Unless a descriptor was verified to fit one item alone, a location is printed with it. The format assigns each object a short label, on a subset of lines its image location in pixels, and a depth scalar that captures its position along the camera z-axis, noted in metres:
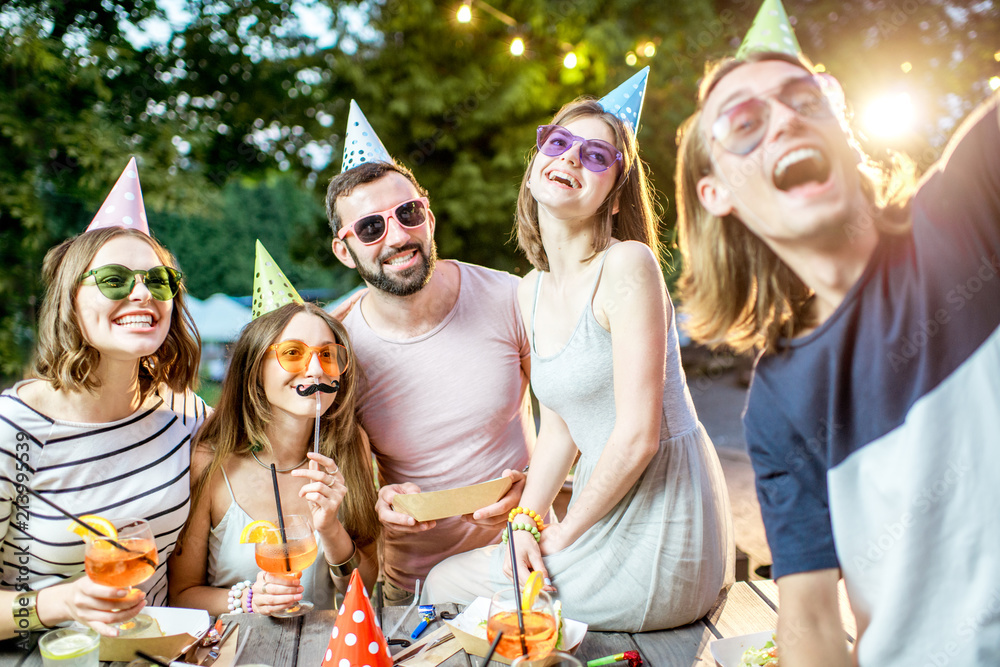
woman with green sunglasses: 2.06
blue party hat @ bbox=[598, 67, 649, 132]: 2.19
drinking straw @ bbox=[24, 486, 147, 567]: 1.66
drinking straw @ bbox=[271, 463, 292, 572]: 2.00
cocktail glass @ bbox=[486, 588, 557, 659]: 1.56
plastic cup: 1.64
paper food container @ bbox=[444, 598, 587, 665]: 1.74
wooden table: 1.83
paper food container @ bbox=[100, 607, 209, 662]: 1.71
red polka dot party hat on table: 1.63
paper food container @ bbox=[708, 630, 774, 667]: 1.69
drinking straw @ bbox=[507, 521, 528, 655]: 1.52
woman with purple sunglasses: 1.97
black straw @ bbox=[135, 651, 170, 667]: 1.62
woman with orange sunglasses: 2.43
